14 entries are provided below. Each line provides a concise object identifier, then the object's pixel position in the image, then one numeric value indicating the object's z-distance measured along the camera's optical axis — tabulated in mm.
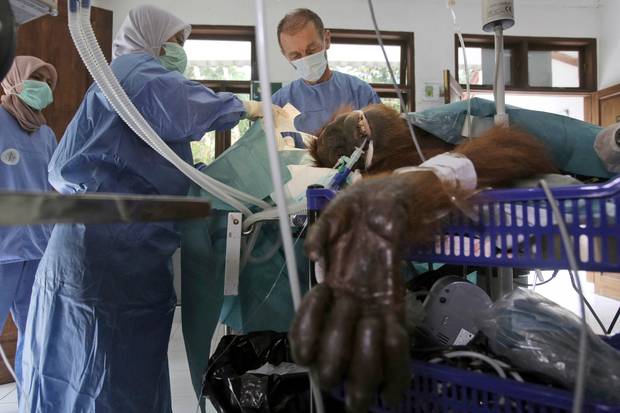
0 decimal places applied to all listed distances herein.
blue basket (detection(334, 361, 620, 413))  460
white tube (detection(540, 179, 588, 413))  398
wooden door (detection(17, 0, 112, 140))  2232
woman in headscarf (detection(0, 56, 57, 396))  1590
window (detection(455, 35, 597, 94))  3486
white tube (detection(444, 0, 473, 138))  877
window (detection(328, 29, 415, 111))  3277
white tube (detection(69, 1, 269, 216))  775
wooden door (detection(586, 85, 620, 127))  3265
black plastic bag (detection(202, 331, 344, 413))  683
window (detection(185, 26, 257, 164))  3227
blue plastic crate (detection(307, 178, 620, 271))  434
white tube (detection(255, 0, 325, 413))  496
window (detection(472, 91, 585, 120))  3703
